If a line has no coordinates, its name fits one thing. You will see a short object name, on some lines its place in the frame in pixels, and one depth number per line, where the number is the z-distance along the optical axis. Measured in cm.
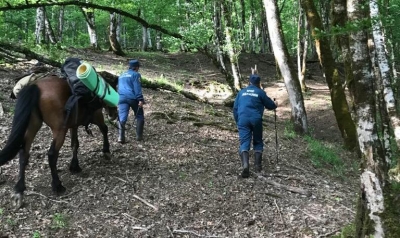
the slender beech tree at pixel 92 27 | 2347
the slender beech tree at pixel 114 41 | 2443
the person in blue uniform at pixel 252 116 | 770
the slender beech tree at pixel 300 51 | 2094
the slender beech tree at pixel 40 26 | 1883
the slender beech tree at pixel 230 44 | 1583
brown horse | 564
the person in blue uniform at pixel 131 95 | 868
